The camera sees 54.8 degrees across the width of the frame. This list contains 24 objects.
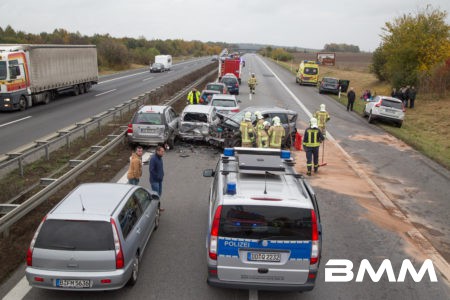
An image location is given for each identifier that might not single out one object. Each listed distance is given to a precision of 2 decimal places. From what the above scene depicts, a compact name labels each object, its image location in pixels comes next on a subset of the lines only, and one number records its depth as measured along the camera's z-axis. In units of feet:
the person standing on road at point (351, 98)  91.50
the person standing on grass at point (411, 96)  96.60
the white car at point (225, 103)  67.09
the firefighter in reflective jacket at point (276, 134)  42.32
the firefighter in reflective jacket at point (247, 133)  43.27
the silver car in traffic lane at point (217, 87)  88.85
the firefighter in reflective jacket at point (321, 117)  52.31
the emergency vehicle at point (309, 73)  149.79
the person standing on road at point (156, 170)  30.53
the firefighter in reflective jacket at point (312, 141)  42.14
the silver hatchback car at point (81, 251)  19.07
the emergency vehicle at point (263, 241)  18.85
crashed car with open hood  49.85
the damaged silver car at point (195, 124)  52.54
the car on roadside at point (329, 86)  126.31
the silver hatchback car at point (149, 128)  48.83
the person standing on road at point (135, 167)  31.55
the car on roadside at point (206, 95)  81.91
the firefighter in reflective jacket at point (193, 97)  70.54
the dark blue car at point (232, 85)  109.81
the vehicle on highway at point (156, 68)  199.72
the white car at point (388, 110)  74.59
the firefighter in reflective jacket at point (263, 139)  42.29
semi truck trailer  75.72
